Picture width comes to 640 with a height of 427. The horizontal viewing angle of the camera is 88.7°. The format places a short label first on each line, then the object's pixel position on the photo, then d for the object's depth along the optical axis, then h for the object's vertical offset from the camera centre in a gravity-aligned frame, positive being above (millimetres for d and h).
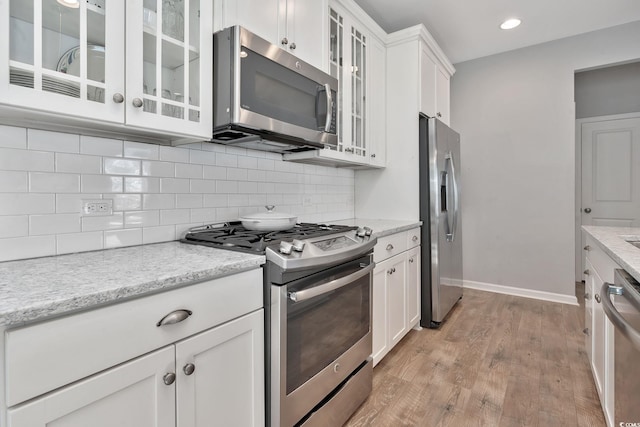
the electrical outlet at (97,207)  1289 +26
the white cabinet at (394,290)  2053 -545
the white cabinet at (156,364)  691 -398
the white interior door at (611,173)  3840 +478
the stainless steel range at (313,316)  1232 -451
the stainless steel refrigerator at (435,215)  2723 -22
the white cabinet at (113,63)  923 +502
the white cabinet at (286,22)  1464 +965
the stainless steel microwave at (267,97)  1387 +560
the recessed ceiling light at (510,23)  3000 +1767
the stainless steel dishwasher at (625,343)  1015 -465
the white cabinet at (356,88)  2193 +950
